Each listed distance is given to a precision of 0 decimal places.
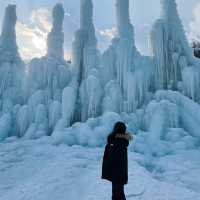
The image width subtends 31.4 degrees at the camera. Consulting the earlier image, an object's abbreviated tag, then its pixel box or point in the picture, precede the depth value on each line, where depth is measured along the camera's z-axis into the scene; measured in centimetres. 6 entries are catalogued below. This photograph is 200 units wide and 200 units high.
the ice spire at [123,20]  2245
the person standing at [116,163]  655
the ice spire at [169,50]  2075
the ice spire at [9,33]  2429
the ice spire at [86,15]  2417
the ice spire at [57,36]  2431
